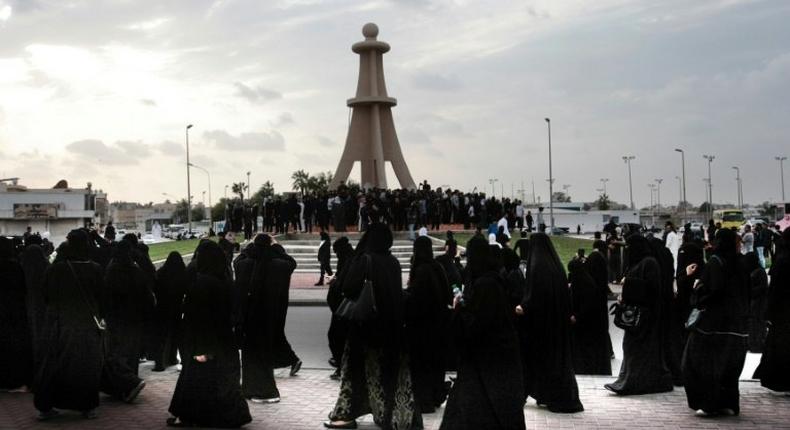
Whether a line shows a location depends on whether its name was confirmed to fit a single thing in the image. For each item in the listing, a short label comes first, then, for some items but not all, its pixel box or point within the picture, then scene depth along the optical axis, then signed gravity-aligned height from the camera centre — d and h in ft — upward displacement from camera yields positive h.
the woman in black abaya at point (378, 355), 21.31 -3.70
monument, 163.12 +21.43
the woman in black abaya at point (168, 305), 31.35 -3.17
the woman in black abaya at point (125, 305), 29.01 -2.85
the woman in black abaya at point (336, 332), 26.80 -3.83
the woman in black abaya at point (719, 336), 23.16 -3.72
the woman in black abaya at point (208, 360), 21.98 -3.78
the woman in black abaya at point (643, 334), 25.12 -3.96
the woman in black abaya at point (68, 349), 22.91 -3.53
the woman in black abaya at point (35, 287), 27.84 -2.00
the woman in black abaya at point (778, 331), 26.14 -4.05
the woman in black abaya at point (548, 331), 23.62 -3.55
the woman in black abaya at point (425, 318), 22.27 -2.83
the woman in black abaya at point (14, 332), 27.32 -3.55
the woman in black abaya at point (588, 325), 28.55 -4.07
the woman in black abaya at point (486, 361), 18.44 -3.43
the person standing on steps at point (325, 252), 65.67 -2.30
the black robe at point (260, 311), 26.03 -2.98
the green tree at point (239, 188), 343.75 +18.13
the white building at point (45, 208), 258.78 +8.61
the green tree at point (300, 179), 296.51 +18.69
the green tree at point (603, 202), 383.51 +8.25
